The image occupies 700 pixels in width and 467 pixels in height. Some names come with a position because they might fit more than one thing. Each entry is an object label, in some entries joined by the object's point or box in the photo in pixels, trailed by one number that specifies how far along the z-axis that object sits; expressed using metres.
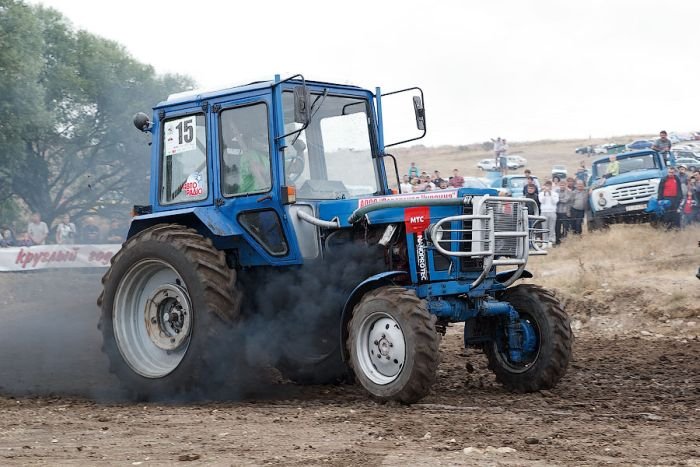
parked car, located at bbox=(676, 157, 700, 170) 38.32
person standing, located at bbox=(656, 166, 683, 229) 19.33
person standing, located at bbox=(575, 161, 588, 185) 28.47
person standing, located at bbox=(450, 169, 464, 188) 20.15
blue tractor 8.25
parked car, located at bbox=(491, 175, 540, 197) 28.64
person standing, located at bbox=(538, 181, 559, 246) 21.08
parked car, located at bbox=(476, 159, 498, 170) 54.91
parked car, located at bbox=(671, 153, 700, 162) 40.72
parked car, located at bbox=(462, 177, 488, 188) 27.98
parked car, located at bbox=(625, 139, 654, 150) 44.28
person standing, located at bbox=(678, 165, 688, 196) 19.88
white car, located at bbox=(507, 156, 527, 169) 56.80
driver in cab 8.89
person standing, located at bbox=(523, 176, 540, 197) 19.51
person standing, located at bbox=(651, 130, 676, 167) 21.34
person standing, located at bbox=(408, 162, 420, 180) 25.65
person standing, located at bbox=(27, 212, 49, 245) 21.88
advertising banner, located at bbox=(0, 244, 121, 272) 19.38
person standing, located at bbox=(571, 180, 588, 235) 21.16
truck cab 20.92
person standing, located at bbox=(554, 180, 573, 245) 20.97
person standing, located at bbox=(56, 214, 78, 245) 22.20
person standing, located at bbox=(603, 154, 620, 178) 22.53
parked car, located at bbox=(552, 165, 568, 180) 41.47
